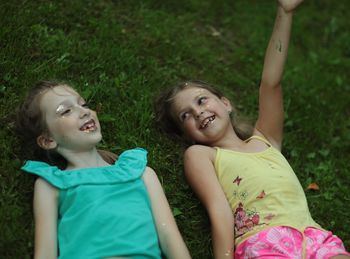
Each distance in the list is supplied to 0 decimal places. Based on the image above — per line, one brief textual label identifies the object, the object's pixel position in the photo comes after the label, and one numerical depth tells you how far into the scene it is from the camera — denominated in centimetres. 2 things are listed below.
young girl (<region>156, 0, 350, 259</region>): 362
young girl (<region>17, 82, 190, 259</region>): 331
